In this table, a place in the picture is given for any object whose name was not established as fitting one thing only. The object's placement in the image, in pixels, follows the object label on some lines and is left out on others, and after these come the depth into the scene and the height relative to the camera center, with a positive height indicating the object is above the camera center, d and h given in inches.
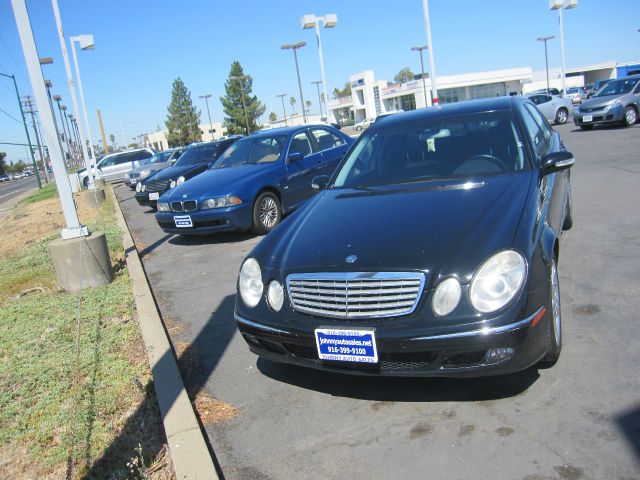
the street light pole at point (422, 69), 2432.3 +224.2
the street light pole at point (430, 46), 932.0 +121.4
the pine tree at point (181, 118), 3553.2 +217.6
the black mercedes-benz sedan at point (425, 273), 106.0 -31.4
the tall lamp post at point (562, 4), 1360.7 +229.7
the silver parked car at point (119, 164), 1067.9 -3.3
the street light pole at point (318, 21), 980.6 +199.4
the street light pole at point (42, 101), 241.3 +31.6
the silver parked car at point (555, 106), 915.4 -14.4
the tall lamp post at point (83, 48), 870.4 +189.2
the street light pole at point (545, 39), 2432.3 +264.3
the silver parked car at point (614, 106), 694.5 -20.3
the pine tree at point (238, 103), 3065.9 +230.0
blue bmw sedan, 315.6 -24.1
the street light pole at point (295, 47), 1375.5 +224.4
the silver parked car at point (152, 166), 767.7 -13.5
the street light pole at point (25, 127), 1447.3 +137.6
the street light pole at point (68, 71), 759.1 +151.9
